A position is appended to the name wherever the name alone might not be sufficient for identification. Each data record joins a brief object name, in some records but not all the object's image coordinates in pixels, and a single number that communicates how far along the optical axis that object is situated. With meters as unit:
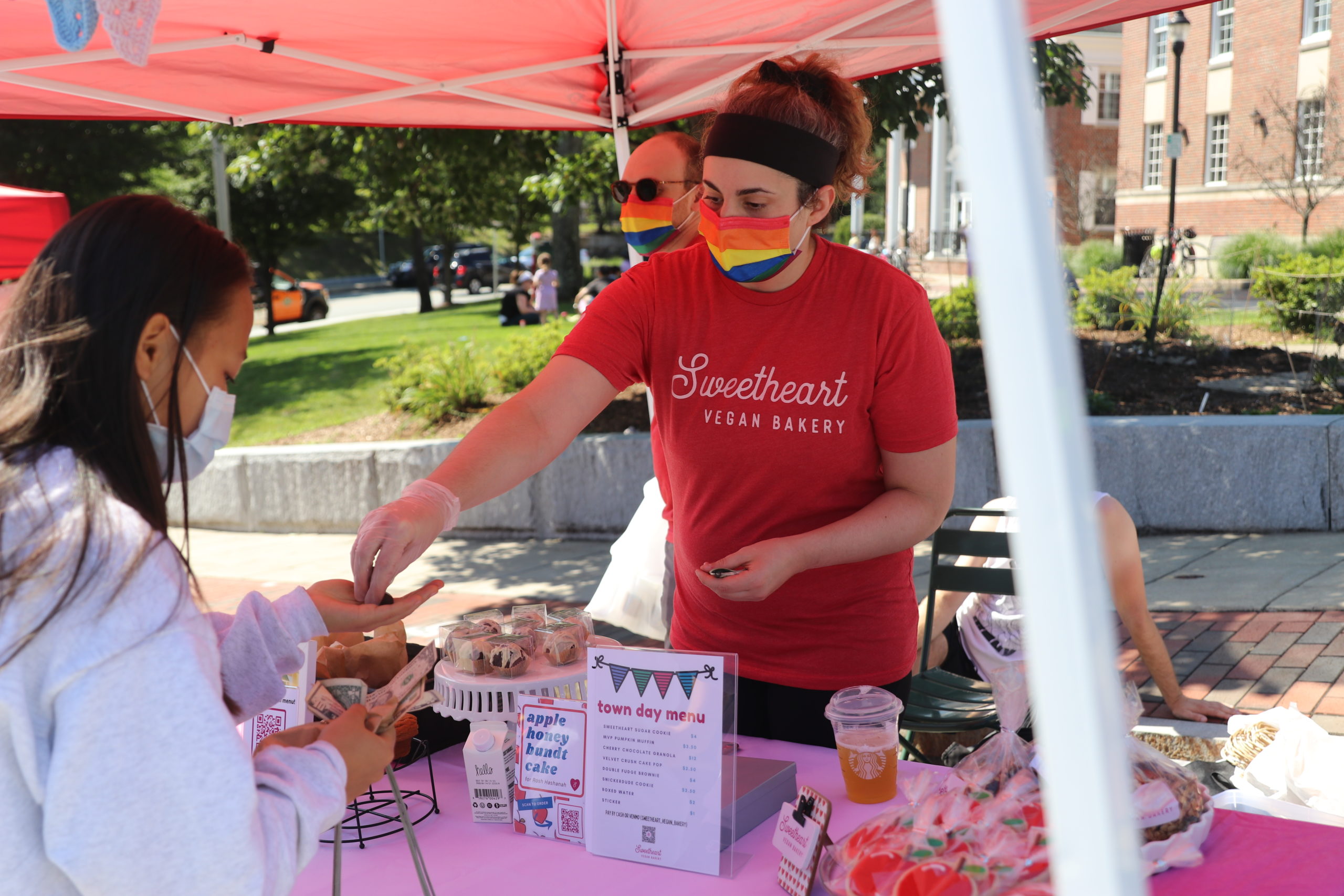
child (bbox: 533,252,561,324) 17.47
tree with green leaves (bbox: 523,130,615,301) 8.38
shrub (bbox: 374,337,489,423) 8.77
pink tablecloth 1.46
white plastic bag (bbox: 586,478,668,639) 3.78
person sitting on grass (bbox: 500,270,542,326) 18.91
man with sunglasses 3.53
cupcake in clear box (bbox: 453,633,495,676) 1.92
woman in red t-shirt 2.08
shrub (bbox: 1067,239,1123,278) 19.66
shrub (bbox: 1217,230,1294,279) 18.97
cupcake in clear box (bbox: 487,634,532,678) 1.92
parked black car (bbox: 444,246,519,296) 34.06
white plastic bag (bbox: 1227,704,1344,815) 2.39
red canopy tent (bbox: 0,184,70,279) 5.52
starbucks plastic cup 1.79
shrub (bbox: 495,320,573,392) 8.96
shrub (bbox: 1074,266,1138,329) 10.48
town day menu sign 1.60
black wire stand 1.84
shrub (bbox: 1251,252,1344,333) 9.07
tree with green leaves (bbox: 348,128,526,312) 8.10
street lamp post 16.52
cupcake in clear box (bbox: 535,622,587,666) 1.97
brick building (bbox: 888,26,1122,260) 28.00
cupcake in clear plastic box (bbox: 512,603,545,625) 2.10
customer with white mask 0.96
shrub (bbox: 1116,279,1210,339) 9.89
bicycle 13.50
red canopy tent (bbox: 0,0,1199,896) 0.70
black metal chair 3.24
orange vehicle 24.98
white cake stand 1.88
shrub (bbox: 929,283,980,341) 9.78
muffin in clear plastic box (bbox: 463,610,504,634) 2.01
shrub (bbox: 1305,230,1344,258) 16.25
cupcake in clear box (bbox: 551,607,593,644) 2.05
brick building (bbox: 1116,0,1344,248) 21.91
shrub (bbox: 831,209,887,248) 35.34
